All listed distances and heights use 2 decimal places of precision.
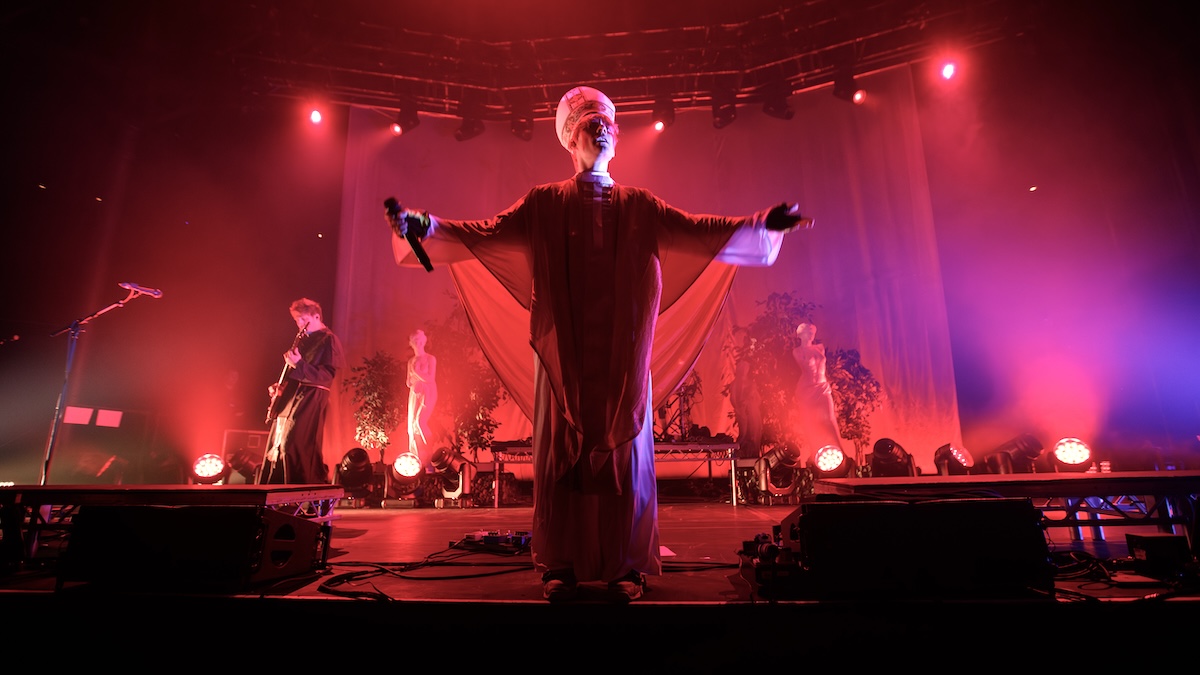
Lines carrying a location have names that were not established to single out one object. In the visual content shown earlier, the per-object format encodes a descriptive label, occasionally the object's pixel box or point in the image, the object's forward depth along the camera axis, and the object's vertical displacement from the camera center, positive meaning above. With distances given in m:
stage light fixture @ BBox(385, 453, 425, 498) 7.91 -0.16
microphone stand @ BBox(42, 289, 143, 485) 4.31 +0.92
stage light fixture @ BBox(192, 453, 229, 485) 6.63 +0.00
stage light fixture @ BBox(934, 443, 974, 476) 6.94 -0.07
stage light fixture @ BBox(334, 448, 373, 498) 7.68 -0.07
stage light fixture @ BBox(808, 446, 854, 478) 7.22 -0.05
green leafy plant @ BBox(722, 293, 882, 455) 8.52 +1.24
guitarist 5.03 +0.50
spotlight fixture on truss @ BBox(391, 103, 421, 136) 10.15 +6.16
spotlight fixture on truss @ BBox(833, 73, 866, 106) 9.52 +6.19
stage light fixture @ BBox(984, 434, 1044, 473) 7.00 +0.00
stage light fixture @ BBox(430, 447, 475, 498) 7.66 -0.11
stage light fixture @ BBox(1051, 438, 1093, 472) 6.42 +0.00
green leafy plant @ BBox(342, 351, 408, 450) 8.93 +1.06
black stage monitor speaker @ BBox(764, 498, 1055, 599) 1.84 -0.31
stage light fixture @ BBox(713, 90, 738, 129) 9.94 +6.13
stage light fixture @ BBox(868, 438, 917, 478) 6.94 -0.03
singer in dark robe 2.06 +0.62
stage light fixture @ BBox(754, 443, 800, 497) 7.20 -0.18
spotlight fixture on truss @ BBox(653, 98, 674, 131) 10.23 +6.26
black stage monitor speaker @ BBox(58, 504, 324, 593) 2.02 -0.29
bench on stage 7.23 +0.12
